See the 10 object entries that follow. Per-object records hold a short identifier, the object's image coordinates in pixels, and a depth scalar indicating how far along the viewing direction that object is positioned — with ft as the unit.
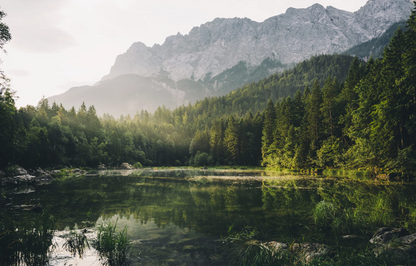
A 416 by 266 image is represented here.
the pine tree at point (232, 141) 351.28
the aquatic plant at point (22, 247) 25.79
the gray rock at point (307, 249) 25.77
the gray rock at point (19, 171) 140.28
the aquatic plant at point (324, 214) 41.91
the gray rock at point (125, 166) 333.46
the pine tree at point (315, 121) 196.93
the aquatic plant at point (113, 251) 28.25
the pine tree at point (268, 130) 291.99
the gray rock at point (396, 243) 24.08
